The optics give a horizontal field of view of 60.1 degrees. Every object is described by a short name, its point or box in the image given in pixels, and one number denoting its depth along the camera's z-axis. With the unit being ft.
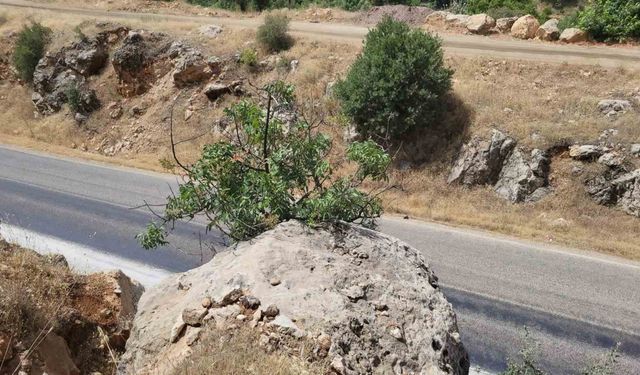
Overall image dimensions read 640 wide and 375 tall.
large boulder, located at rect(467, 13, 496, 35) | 74.59
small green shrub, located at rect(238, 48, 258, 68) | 71.87
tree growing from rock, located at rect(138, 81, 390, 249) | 17.26
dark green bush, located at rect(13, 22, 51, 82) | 88.99
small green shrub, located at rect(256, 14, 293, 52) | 74.08
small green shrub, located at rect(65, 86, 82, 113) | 80.23
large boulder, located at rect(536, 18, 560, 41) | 69.62
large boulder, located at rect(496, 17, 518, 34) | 74.49
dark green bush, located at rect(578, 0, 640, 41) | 65.92
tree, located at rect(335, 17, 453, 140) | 50.96
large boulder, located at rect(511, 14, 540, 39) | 71.05
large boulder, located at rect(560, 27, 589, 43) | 67.72
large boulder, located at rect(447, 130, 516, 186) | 48.24
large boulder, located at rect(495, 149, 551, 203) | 45.78
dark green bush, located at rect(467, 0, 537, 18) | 86.28
